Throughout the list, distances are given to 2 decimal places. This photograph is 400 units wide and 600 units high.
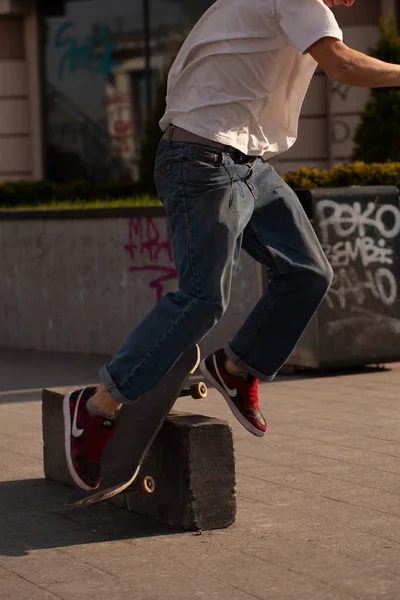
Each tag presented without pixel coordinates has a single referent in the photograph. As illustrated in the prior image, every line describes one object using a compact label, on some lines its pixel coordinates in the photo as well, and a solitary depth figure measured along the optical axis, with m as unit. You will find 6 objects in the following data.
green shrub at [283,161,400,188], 12.30
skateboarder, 5.66
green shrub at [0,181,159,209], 20.38
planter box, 11.13
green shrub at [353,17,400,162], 19.13
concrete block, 5.85
